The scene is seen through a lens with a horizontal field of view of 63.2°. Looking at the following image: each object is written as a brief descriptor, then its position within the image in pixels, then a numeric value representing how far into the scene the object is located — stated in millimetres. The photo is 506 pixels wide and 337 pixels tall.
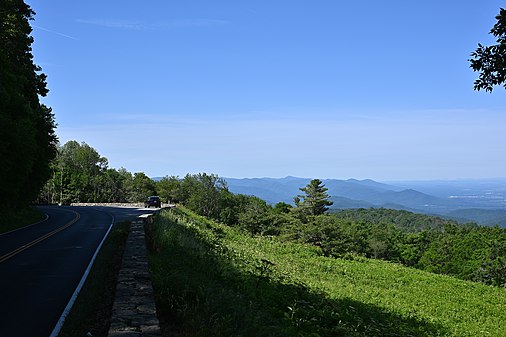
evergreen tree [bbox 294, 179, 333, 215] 71062
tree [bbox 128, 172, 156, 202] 109500
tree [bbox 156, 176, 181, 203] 105938
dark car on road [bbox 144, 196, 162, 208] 50594
